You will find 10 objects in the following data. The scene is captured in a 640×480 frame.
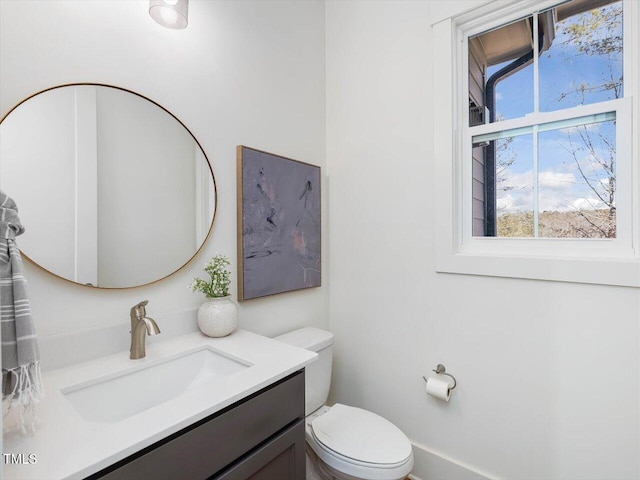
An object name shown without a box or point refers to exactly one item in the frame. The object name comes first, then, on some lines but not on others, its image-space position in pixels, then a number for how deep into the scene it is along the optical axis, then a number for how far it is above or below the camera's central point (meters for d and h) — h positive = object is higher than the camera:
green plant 1.28 -0.17
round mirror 0.93 +0.18
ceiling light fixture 1.11 +0.80
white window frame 1.21 +0.25
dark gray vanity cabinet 0.68 -0.51
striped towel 0.63 -0.17
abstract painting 1.49 +0.08
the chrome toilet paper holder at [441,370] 1.56 -0.64
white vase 1.24 -0.30
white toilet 1.21 -0.83
